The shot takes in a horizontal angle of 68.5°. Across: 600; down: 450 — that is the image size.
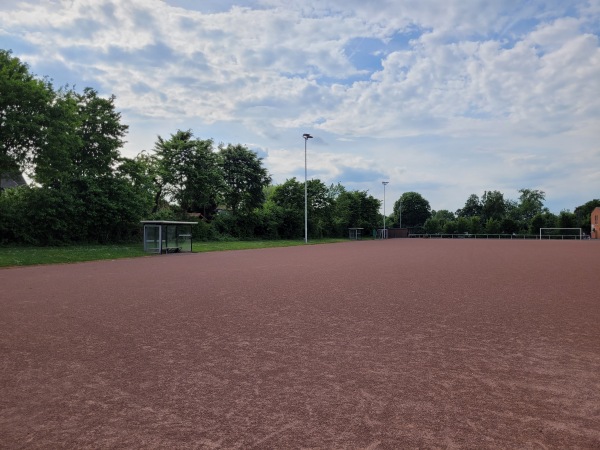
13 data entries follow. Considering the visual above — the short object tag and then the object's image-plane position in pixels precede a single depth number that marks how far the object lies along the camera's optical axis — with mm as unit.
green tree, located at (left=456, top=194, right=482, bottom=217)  132625
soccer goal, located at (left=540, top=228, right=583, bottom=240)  73375
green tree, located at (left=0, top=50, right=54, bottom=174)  24422
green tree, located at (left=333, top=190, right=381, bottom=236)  72875
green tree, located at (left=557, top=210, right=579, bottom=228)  75350
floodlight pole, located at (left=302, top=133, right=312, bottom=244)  47969
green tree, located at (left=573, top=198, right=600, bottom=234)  82750
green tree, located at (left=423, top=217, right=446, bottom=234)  97500
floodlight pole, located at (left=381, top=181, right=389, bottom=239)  83312
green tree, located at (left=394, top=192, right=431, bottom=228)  127000
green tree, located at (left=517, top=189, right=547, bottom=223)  118875
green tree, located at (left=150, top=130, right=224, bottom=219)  43781
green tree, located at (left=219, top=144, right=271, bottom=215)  53531
